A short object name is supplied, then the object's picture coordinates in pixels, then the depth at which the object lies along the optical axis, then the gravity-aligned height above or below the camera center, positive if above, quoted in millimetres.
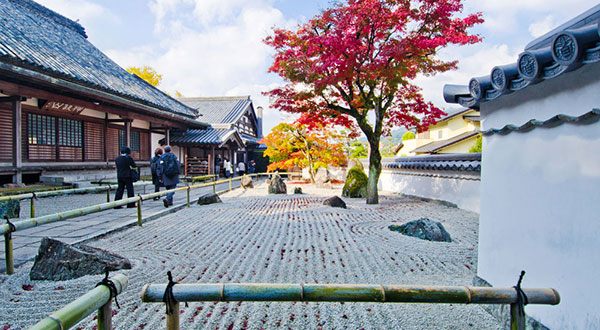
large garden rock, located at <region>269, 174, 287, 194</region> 13484 -1139
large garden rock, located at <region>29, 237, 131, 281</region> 3443 -1156
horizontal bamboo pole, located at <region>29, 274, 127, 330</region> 1176 -607
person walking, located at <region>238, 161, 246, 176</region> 22969 -631
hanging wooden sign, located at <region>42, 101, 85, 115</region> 9945 +1710
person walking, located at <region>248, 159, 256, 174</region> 26016 -635
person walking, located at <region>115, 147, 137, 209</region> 7561 -207
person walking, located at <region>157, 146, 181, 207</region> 8711 -303
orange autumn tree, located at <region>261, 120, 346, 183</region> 17672 +733
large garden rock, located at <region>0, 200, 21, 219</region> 6008 -986
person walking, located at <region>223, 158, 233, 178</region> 21031 -615
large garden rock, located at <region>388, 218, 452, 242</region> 5598 -1293
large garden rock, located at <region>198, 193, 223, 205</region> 9815 -1265
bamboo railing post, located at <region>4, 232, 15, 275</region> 3591 -1088
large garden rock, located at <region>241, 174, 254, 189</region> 16056 -1154
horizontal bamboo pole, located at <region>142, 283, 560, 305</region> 1557 -666
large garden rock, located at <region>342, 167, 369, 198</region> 12242 -1020
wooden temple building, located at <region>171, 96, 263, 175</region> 18406 +1531
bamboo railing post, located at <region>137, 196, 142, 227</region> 6297 -1114
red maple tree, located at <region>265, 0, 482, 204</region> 7965 +2720
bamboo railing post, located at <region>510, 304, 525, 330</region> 1562 -788
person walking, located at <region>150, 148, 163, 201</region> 9160 -250
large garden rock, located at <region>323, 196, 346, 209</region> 9406 -1280
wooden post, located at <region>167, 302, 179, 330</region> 1513 -765
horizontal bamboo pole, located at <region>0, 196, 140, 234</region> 3589 -761
